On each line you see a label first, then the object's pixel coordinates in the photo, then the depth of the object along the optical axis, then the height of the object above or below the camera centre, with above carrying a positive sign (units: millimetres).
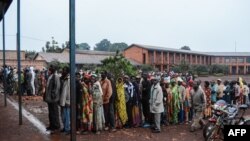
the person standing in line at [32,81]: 14893 -671
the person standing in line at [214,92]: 11066 -1004
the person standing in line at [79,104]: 7431 -1014
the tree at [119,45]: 71696 +6786
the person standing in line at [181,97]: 9076 -1011
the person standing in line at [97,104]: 7660 -1041
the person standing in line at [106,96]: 7830 -817
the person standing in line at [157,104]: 7890 -1077
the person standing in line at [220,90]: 11137 -925
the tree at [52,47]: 43124 +3705
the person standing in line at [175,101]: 8895 -1116
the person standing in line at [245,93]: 12684 -1209
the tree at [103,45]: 84558 +8050
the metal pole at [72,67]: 4634 +42
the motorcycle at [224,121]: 6183 -1306
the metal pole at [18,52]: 8262 +584
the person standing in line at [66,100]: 7352 -874
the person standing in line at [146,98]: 8439 -977
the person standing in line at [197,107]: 8017 -1193
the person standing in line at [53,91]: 7424 -623
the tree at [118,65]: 15693 +249
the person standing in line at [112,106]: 7951 -1142
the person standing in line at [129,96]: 8306 -885
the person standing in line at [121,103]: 8115 -1069
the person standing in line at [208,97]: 8796 -1026
